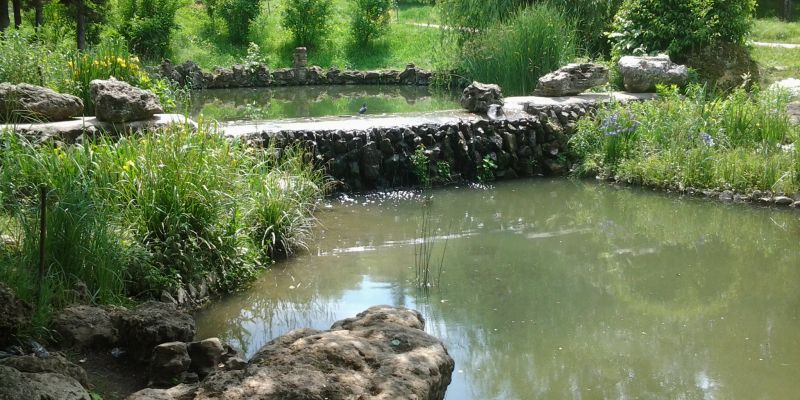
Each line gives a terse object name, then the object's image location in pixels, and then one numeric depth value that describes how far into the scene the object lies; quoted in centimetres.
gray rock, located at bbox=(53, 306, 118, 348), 537
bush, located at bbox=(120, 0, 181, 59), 2209
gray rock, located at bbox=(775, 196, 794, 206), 1010
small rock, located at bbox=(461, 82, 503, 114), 1248
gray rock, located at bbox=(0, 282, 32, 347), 495
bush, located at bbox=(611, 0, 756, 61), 1520
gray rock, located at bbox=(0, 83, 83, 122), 896
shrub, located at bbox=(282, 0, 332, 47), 2458
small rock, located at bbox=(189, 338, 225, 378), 518
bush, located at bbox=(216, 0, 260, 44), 2522
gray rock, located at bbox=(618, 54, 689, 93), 1346
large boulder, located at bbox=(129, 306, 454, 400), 444
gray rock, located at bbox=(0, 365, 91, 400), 385
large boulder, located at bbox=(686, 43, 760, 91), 1508
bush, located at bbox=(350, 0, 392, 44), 2503
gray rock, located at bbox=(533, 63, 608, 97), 1323
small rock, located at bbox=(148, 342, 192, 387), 502
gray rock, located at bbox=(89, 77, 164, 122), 931
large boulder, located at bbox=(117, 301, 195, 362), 537
